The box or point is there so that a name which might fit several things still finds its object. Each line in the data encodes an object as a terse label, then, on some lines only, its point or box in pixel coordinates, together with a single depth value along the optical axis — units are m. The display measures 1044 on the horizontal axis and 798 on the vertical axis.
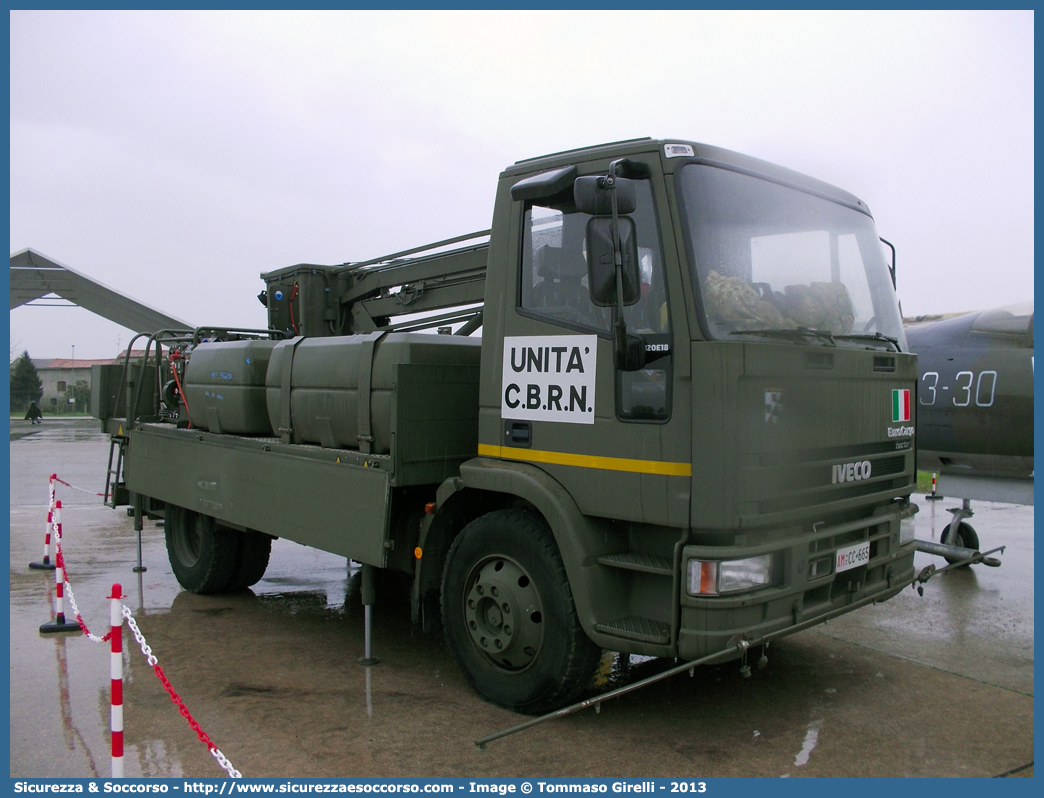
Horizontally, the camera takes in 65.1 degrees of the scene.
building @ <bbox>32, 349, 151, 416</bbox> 54.03
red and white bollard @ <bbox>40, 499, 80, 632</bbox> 6.08
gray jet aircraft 7.75
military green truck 3.75
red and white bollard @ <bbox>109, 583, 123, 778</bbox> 3.30
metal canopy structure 21.89
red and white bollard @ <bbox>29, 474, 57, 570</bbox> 8.30
